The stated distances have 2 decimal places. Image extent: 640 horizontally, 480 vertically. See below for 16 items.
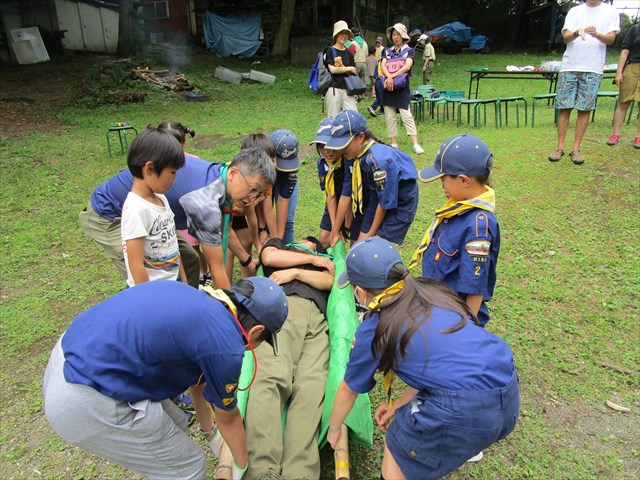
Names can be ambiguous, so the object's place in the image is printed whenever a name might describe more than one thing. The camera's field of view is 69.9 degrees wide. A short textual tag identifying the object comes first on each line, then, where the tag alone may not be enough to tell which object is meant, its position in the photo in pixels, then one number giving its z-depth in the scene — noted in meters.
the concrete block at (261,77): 15.29
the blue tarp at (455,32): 23.67
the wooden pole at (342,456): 2.29
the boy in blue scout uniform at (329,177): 3.63
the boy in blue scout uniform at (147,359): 1.72
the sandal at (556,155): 6.32
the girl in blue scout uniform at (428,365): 1.81
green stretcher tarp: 2.50
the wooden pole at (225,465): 2.24
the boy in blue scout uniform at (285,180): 3.93
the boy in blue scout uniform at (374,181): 3.50
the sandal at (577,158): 6.14
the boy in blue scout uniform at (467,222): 2.39
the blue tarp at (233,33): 19.86
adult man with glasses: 2.89
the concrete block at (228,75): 15.38
